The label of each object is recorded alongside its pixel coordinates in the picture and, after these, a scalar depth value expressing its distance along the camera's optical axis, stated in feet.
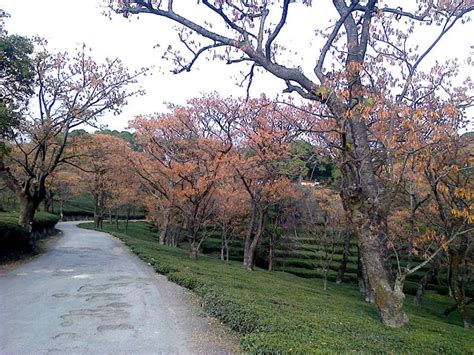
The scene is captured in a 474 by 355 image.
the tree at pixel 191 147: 65.51
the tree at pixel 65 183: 120.04
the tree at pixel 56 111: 57.31
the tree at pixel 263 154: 65.10
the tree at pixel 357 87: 28.99
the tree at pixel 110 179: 92.73
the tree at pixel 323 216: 76.98
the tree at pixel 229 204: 82.38
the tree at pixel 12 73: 42.47
